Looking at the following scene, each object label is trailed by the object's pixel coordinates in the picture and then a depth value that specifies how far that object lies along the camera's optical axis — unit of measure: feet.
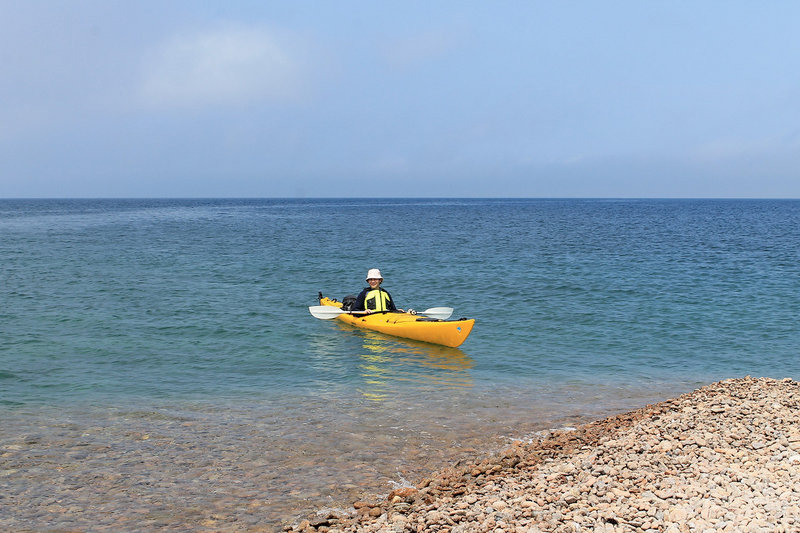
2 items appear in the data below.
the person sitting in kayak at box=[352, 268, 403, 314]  59.82
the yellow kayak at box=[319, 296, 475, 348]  51.67
